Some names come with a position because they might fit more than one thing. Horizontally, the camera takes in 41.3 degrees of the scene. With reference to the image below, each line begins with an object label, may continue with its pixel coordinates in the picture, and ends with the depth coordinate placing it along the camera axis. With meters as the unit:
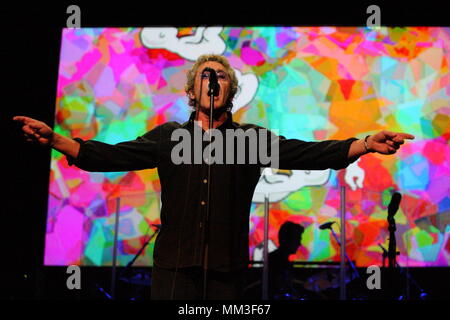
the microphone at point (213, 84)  2.32
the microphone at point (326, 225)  4.75
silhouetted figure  4.73
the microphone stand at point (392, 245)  4.38
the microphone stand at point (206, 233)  2.11
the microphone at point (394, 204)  4.43
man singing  2.23
